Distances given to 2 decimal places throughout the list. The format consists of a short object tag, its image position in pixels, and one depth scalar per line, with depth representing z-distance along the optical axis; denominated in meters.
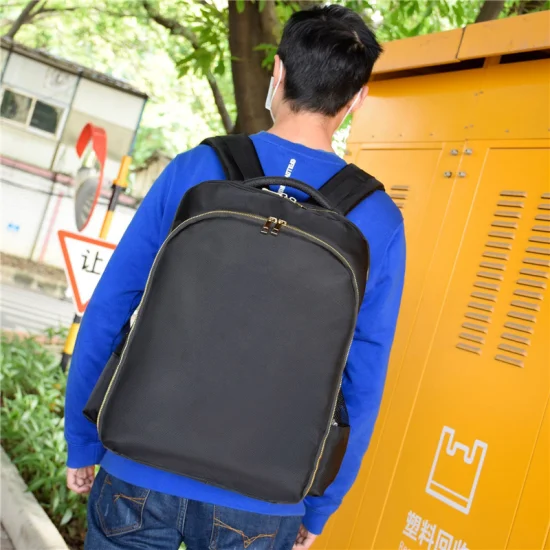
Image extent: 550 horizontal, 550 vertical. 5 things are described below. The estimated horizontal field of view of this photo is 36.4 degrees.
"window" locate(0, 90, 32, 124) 25.20
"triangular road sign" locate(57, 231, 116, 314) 4.88
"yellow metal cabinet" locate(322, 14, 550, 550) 2.67
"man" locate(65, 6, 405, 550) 1.77
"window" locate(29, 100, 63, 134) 25.41
